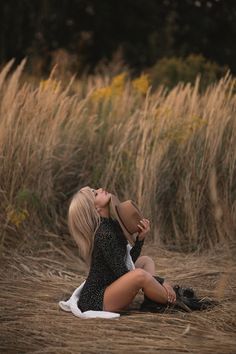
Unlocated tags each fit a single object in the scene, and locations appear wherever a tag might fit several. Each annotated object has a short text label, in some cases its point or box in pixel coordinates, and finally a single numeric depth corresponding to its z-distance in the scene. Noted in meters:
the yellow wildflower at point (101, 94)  7.31
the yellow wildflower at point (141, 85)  8.07
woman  4.20
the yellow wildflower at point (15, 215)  5.46
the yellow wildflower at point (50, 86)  6.32
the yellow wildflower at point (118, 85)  8.03
